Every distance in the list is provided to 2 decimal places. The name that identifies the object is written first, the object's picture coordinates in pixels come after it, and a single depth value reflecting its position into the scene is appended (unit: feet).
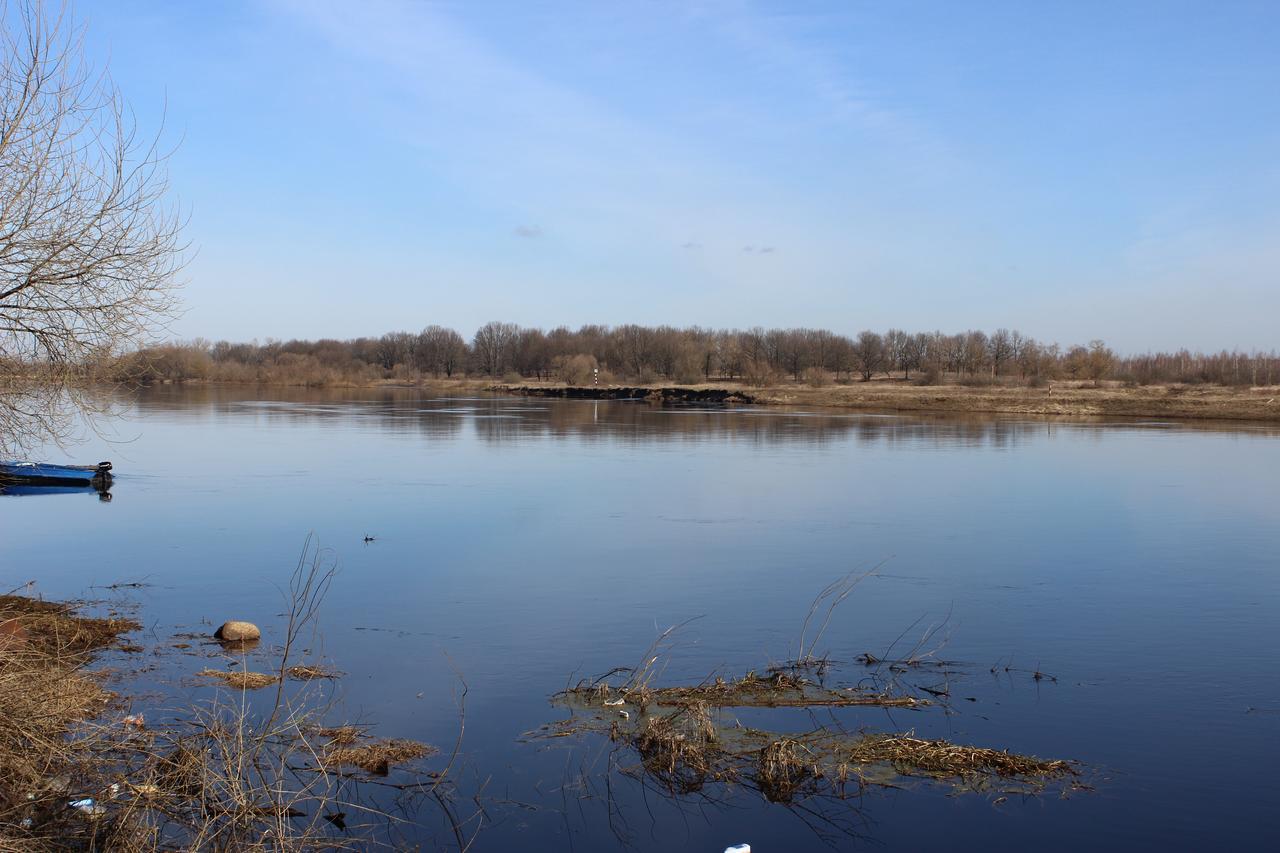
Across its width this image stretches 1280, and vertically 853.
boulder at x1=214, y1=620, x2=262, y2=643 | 30.30
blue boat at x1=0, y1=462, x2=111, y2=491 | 64.64
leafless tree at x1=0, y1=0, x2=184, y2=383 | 23.80
